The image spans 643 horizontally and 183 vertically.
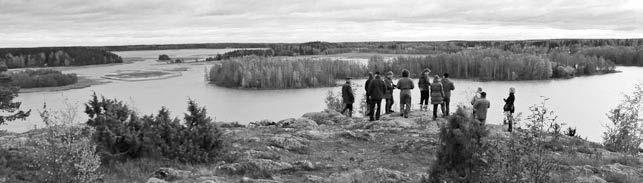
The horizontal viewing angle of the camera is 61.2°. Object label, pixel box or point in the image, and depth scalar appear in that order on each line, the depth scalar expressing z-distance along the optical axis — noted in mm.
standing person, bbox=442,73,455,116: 16109
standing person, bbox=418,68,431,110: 16719
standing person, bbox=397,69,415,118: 15672
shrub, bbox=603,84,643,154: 16541
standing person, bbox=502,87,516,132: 14359
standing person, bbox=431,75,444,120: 15641
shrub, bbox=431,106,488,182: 7352
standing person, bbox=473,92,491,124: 13994
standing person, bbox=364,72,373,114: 15769
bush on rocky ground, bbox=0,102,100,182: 7367
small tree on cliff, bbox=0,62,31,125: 11305
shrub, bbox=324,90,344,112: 30411
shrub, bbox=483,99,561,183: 6609
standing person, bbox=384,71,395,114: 16422
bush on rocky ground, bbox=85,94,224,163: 10070
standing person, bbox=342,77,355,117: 16612
